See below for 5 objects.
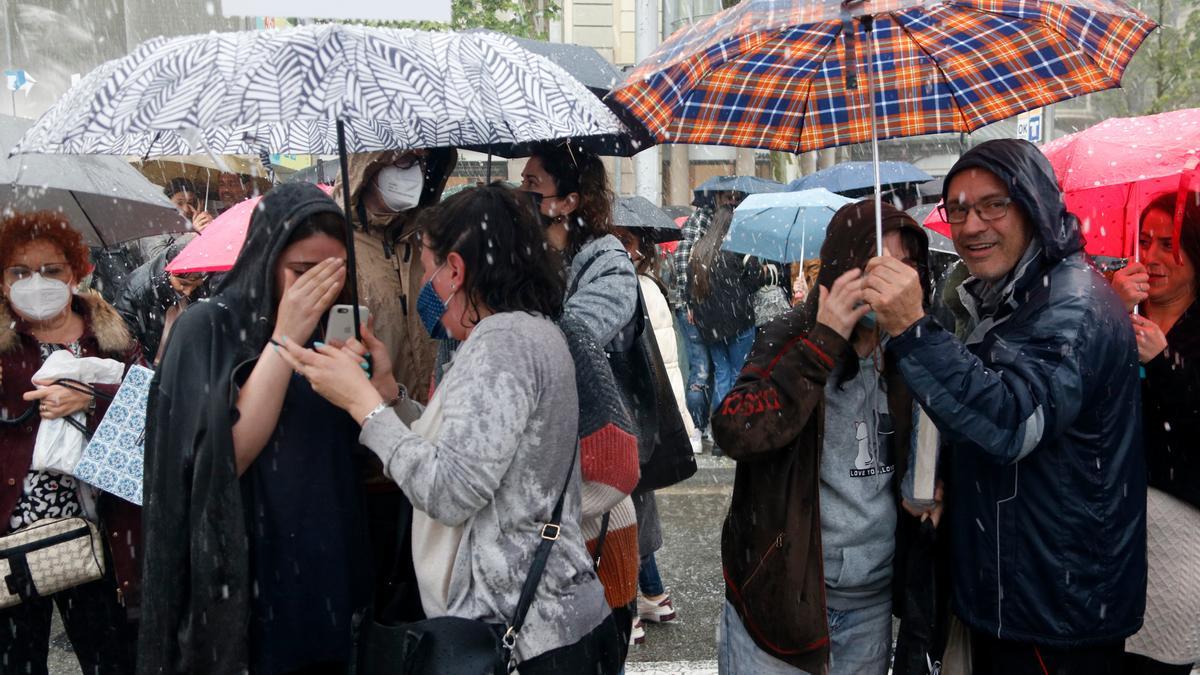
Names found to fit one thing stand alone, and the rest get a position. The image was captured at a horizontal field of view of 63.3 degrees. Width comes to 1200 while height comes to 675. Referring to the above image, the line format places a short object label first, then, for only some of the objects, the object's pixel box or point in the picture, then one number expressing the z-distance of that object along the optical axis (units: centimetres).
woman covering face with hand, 238
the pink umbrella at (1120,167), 373
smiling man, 248
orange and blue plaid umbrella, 281
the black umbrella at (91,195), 339
